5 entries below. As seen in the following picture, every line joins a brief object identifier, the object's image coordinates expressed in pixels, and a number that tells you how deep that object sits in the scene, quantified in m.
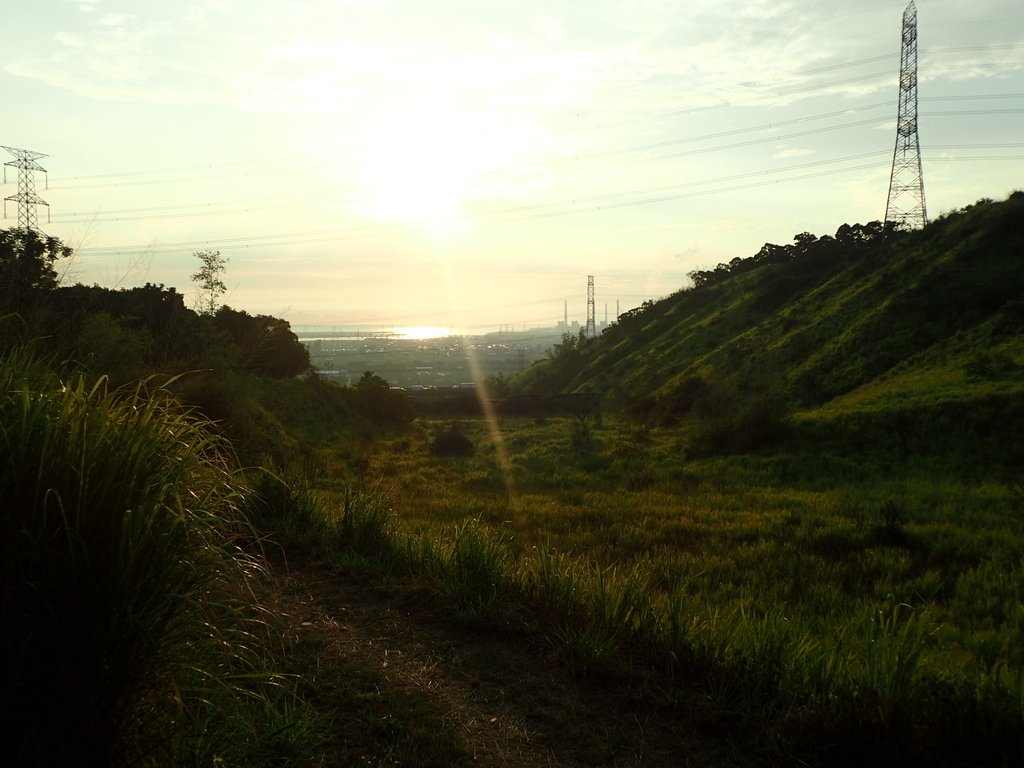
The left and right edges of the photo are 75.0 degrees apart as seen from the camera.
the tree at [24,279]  8.27
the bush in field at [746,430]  27.44
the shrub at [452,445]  33.62
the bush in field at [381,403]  45.53
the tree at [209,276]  32.19
